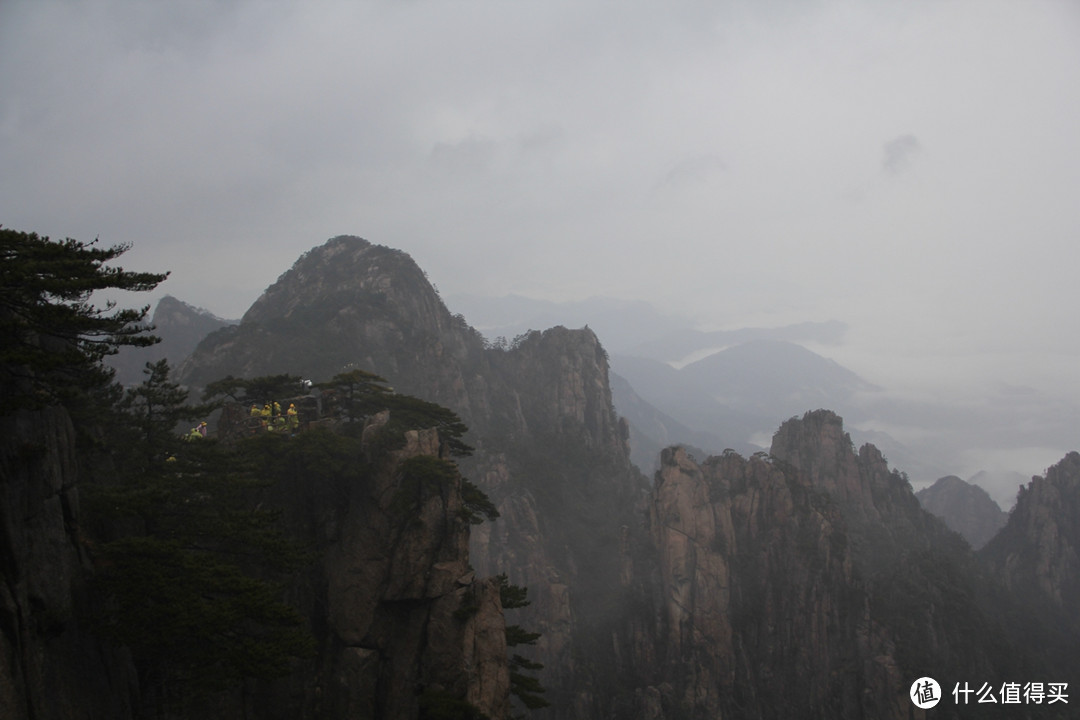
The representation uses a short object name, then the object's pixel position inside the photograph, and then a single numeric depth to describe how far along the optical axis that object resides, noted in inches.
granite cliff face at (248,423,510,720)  870.4
